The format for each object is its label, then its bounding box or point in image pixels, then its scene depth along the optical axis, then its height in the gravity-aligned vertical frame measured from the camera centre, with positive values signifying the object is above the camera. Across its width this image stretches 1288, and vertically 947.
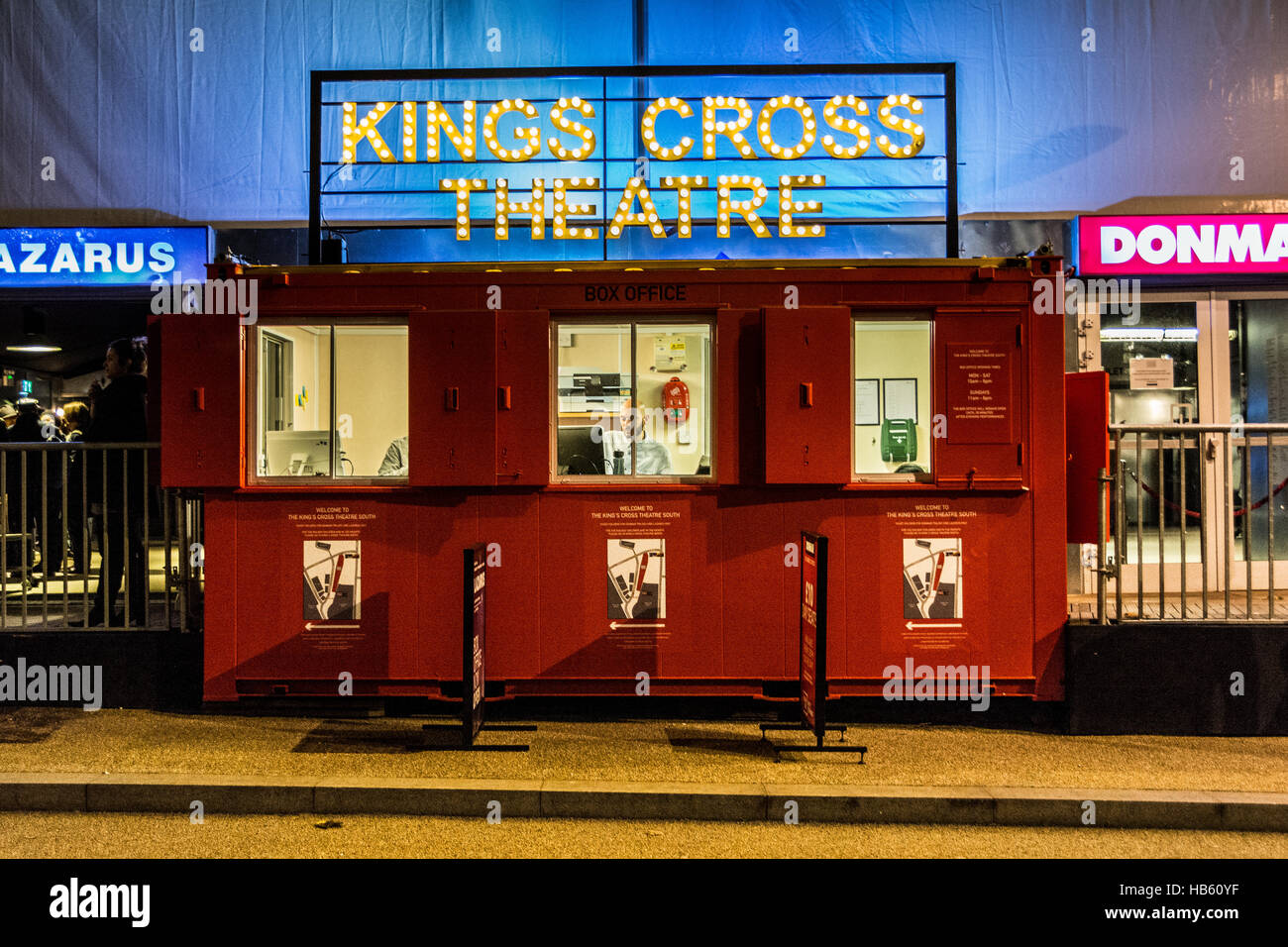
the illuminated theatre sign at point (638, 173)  9.98 +3.54
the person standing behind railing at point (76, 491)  7.10 -0.10
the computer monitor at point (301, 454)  6.89 +0.20
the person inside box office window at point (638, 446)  6.78 +0.23
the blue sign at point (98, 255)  10.38 +2.72
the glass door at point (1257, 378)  9.93 +1.07
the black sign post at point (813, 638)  5.51 -1.10
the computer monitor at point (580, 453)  6.80 +0.18
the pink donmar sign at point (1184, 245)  9.65 +2.54
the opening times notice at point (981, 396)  6.45 +0.57
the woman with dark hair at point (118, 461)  7.06 +0.17
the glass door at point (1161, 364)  9.88 +1.24
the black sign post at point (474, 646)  5.62 -1.15
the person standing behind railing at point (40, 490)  6.79 -0.09
